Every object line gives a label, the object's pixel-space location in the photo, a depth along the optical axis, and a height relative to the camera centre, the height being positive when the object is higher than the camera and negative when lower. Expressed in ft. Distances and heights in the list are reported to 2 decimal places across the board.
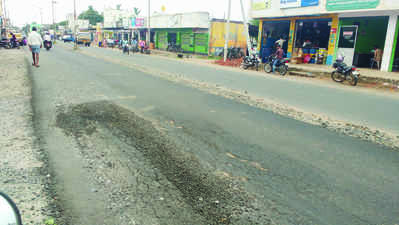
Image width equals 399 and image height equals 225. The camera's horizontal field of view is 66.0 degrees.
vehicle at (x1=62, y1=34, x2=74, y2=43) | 220.43 +0.20
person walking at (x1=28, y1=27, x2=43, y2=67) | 46.65 -0.39
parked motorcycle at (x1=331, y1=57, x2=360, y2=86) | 47.92 -3.51
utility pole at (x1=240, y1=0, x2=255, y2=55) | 76.97 +4.87
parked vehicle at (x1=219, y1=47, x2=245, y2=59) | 98.92 -2.17
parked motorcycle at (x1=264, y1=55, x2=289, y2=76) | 59.72 -3.47
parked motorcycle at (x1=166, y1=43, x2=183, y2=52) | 131.54 -1.83
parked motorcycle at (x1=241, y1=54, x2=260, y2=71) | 69.92 -3.36
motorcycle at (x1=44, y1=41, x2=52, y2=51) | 100.49 -1.96
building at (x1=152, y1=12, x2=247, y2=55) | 116.78 +4.97
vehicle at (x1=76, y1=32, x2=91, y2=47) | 174.40 +0.39
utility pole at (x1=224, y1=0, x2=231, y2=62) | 85.22 +9.12
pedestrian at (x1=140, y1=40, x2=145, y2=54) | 122.75 -1.32
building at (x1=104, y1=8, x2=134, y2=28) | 207.06 +17.51
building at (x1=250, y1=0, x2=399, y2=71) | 56.65 +5.10
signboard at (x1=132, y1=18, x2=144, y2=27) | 161.06 +10.42
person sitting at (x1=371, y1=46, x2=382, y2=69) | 59.88 -0.84
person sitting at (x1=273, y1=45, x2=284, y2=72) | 60.46 -1.73
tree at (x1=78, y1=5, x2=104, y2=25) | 373.20 +28.51
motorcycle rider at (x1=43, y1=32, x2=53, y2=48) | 102.70 -0.35
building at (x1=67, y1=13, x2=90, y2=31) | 328.70 +18.29
